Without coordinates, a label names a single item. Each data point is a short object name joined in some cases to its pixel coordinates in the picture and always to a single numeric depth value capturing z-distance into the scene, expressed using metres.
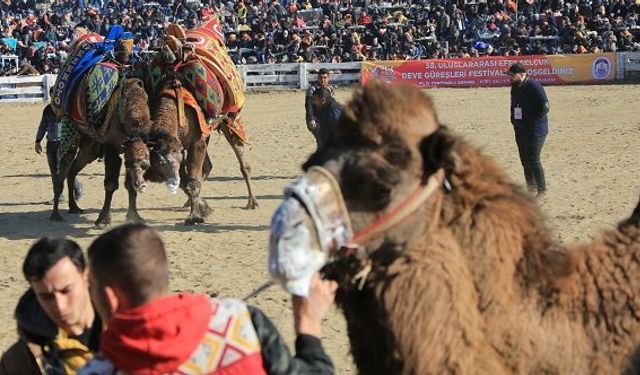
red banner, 28.53
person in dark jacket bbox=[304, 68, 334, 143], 12.99
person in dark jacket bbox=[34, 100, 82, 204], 13.27
